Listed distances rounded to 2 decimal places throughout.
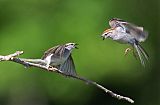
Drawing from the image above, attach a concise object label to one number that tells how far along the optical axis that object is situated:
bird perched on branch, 5.16
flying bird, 5.49
